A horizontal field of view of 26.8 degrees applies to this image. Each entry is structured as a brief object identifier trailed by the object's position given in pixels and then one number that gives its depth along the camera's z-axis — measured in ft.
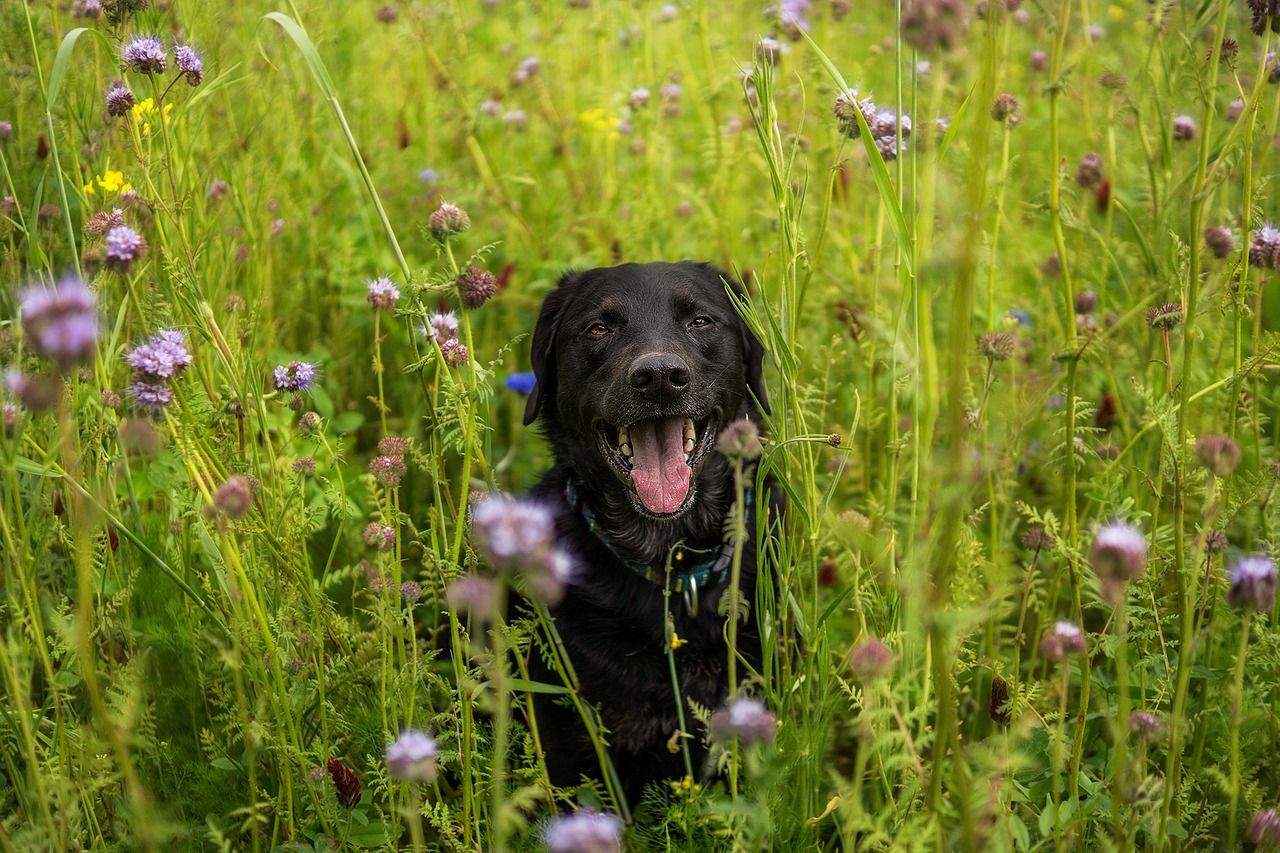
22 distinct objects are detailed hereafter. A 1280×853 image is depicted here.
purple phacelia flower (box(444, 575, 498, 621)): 3.96
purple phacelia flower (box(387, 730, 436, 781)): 4.81
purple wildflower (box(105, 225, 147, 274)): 5.23
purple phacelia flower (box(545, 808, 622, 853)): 4.08
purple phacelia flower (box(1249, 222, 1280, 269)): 5.53
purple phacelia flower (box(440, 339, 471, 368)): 5.42
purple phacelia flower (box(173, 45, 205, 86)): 5.59
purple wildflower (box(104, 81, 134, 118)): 5.56
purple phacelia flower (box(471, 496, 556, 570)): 3.89
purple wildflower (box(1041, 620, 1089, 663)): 5.02
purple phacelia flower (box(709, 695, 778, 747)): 5.01
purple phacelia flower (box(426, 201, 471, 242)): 5.34
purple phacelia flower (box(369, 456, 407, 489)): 5.38
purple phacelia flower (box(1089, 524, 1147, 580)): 4.53
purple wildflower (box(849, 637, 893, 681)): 4.75
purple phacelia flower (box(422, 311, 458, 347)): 5.67
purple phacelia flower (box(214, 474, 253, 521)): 5.10
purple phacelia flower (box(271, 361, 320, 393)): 5.52
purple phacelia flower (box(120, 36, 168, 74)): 5.50
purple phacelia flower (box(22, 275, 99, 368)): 4.08
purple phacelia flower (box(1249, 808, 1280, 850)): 5.13
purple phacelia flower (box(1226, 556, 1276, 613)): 5.02
